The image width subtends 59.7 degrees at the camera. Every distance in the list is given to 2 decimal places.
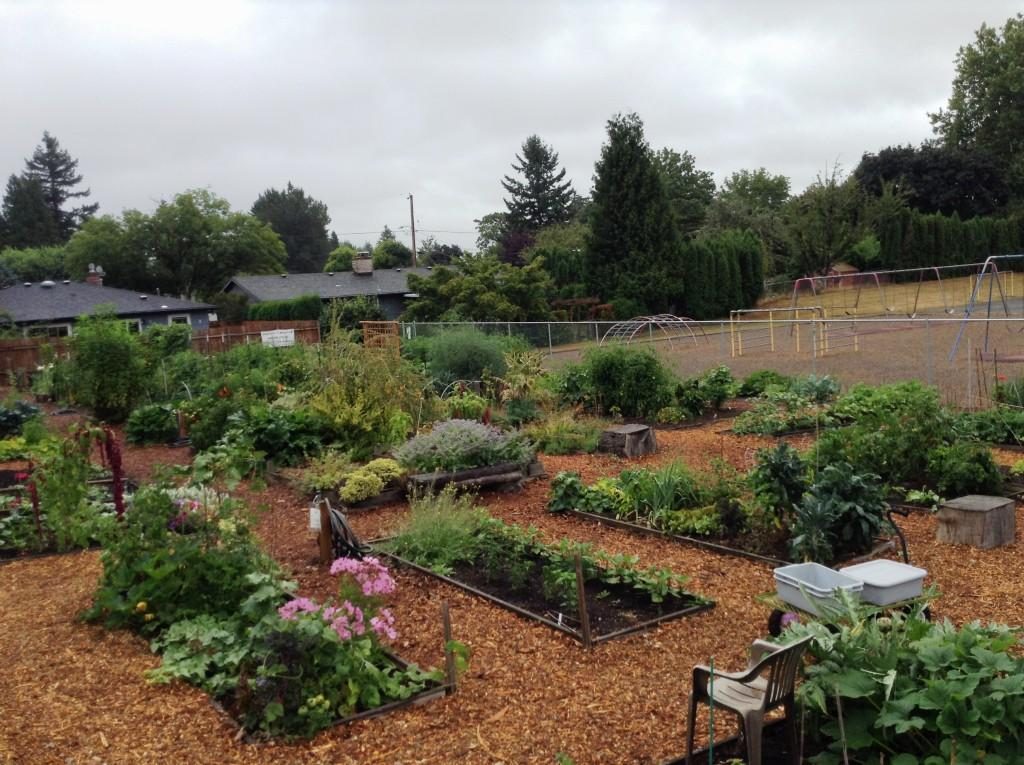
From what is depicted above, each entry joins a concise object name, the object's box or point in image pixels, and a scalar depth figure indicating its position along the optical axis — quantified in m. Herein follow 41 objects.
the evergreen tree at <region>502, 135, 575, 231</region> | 65.50
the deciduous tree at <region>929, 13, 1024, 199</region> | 50.66
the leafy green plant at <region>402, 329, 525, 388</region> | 14.53
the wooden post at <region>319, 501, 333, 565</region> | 6.44
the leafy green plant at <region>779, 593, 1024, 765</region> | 2.88
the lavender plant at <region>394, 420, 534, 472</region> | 8.56
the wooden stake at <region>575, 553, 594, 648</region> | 4.65
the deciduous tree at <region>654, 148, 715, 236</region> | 56.66
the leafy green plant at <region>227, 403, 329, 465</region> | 9.87
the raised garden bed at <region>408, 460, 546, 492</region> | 8.26
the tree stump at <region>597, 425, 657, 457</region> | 10.08
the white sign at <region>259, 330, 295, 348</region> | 23.94
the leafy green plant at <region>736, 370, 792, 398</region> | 14.08
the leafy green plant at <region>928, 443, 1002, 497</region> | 7.01
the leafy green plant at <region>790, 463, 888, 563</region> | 5.70
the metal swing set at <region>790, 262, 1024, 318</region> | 31.08
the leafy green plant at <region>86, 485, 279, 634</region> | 5.05
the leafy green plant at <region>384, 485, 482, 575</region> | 6.31
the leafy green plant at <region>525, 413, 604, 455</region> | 10.49
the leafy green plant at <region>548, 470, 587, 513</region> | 7.75
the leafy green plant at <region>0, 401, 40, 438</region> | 14.12
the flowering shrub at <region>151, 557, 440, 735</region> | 3.83
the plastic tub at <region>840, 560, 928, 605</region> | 4.33
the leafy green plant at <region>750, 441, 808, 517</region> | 6.23
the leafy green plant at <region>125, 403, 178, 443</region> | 13.30
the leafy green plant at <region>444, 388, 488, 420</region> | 11.70
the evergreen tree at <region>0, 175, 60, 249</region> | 75.06
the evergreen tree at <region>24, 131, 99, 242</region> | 81.09
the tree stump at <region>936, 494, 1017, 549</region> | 6.05
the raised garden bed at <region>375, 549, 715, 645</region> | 4.89
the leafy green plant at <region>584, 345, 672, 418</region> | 12.70
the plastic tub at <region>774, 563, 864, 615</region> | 4.19
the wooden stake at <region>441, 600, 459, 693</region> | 4.11
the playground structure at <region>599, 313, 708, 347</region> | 24.85
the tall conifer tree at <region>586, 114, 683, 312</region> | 32.72
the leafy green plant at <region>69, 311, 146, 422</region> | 15.37
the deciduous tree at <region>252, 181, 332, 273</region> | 86.06
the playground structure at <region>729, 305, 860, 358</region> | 20.42
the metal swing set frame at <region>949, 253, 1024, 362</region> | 13.70
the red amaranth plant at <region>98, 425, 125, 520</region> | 6.27
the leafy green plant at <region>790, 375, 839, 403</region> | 11.95
